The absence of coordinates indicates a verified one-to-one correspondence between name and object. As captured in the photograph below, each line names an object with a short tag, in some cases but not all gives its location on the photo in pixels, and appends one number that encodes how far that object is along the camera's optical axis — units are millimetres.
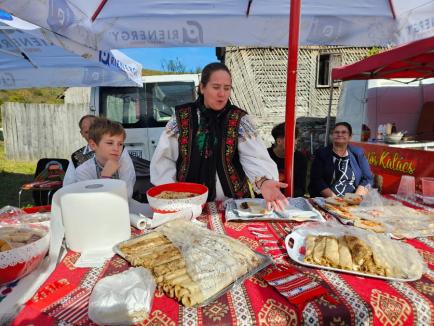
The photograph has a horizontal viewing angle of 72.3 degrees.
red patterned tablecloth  826
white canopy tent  2355
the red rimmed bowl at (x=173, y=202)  1478
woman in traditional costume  2015
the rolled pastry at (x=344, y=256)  1094
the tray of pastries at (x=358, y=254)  1063
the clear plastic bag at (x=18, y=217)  1426
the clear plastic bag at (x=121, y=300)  776
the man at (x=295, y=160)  3746
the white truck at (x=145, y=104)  5566
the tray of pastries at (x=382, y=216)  1443
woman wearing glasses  3543
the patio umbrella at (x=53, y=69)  3998
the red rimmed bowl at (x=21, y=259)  955
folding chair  3955
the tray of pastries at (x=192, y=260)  918
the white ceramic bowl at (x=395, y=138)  5258
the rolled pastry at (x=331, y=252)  1109
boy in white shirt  2105
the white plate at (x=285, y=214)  1562
